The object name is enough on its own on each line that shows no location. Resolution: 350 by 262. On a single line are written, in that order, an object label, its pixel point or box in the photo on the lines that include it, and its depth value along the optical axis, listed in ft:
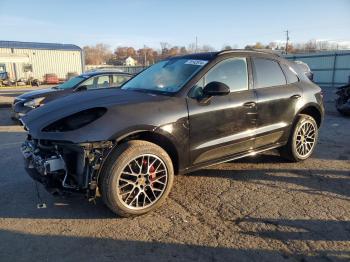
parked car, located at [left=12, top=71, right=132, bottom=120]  29.84
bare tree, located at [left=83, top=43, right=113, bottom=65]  361.43
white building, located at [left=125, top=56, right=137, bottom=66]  283.79
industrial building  142.82
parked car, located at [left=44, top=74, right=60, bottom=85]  139.74
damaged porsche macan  11.51
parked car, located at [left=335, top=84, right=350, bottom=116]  34.15
